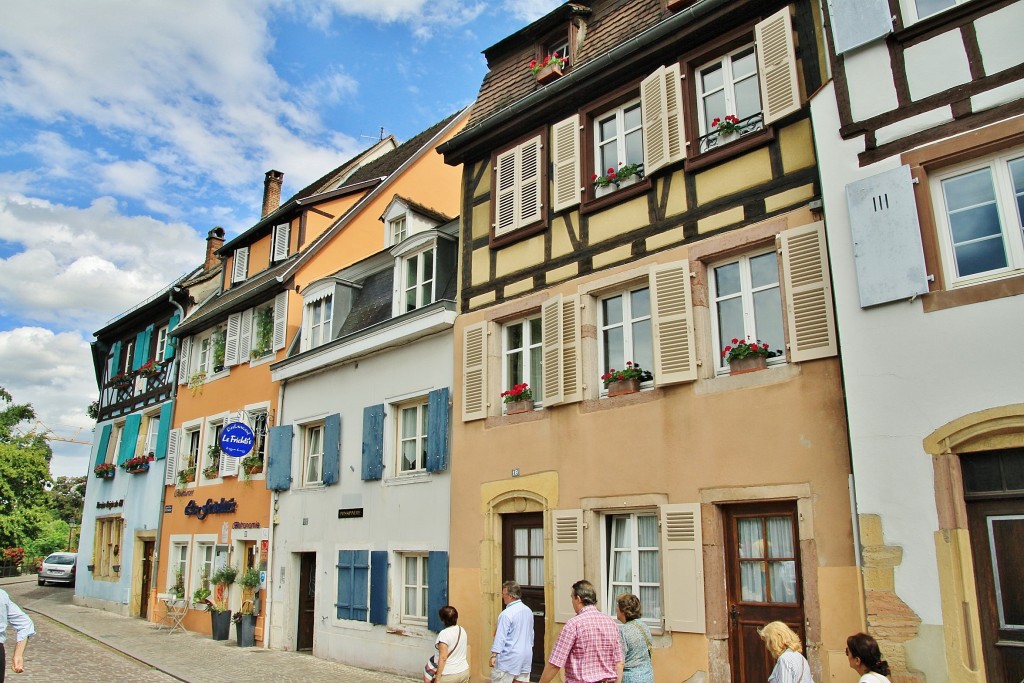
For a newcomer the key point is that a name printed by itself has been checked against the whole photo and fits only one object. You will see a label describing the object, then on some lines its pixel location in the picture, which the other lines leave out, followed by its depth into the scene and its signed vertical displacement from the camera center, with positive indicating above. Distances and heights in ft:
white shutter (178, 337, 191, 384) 71.10 +15.37
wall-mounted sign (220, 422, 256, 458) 54.34 +6.47
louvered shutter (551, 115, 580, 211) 35.83 +16.32
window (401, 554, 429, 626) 40.93 -2.61
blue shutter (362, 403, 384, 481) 44.57 +5.04
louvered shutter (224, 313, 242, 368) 63.36 +15.19
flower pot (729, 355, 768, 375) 27.45 +5.64
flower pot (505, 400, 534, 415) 35.91 +5.60
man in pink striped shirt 20.56 -2.88
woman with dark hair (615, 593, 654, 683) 21.15 -2.91
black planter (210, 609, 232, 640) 55.21 -5.75
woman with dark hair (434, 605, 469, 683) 25.23 -3.64
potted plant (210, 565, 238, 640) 55.26 -4.65
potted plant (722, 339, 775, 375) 27.45 +5.91
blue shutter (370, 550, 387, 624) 42.32 -2.59
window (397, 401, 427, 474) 42.96 +5.16
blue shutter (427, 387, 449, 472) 39.86 +5.08
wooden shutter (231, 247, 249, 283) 72.08 +23.74
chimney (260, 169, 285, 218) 82.20 +34.56
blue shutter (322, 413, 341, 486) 48.06 +5.13
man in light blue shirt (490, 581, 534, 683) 25.35 -3.27
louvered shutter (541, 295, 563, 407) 34.04 +7.74
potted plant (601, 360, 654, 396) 31.35 +5.92
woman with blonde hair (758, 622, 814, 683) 18.11 -2.65
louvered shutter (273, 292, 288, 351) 57.57 +15.21
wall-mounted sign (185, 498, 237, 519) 58.89 +2.18
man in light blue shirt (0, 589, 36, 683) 24.23 -2.45
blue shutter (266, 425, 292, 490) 52.42 +4.92
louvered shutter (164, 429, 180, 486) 67.92 +6.44
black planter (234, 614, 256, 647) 52.19 -5.82
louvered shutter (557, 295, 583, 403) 33.17 +7.47
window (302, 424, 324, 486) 51.80 +5.23
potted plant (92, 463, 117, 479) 79.15 +6.55
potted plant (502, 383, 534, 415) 35.94 +5.93
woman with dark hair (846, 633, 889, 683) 16.67 -2.52
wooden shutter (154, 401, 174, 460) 70.13 +9.39
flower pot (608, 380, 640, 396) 31.40 +5.62
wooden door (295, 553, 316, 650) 50.90 -4.09
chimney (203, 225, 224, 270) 88.79 +31.89
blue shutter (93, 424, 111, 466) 82.79 +9.47
